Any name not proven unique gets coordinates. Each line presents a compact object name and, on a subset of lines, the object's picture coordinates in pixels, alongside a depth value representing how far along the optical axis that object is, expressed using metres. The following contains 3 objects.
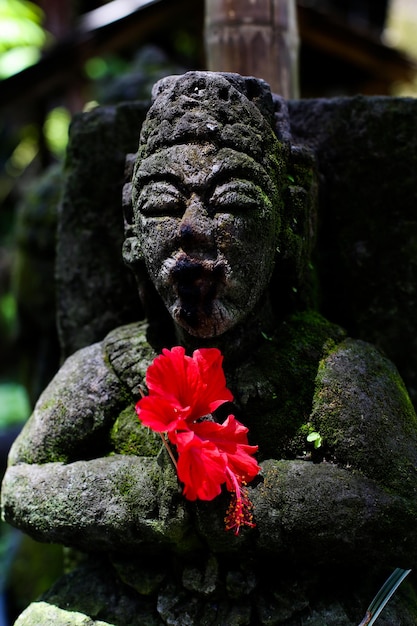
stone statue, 1.14
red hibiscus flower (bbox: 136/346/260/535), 1.11
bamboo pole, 1.44
